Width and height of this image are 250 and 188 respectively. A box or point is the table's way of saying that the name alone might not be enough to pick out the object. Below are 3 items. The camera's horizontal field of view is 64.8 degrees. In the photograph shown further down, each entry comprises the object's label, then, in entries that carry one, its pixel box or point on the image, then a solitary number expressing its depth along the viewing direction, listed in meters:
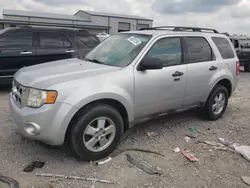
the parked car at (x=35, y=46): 4.90
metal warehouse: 27.21
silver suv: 2.35
